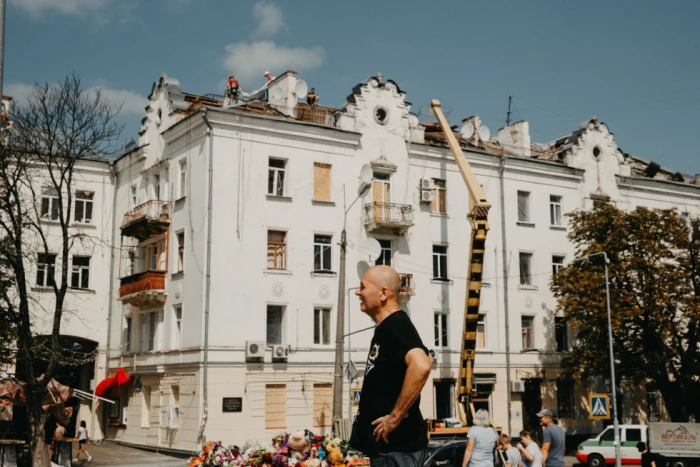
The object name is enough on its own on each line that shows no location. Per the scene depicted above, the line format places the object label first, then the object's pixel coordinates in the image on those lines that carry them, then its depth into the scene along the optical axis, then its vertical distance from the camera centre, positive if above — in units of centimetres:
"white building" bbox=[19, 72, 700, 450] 3462 +555
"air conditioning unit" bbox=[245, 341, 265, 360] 3409 +122
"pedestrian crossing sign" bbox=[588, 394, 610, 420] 2838 -75
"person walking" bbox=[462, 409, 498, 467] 1256 -94
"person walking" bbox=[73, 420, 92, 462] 3279 -242
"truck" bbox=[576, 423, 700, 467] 3166 -211
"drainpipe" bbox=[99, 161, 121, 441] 4131 +443
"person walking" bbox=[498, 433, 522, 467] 1570 -134
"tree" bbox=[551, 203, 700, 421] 3725 +356
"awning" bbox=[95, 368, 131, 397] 3906 -7
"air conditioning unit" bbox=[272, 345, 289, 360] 3450 +116
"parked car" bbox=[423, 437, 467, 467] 1691 -139
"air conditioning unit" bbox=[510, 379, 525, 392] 4025 -15
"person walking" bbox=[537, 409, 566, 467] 1511 -109
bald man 573 -2
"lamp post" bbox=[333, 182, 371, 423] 2727 +77
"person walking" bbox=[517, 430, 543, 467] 1512 -122
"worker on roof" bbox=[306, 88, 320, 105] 4094 +1327
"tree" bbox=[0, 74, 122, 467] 2531 +522
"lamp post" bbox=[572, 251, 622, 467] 2834 +43
